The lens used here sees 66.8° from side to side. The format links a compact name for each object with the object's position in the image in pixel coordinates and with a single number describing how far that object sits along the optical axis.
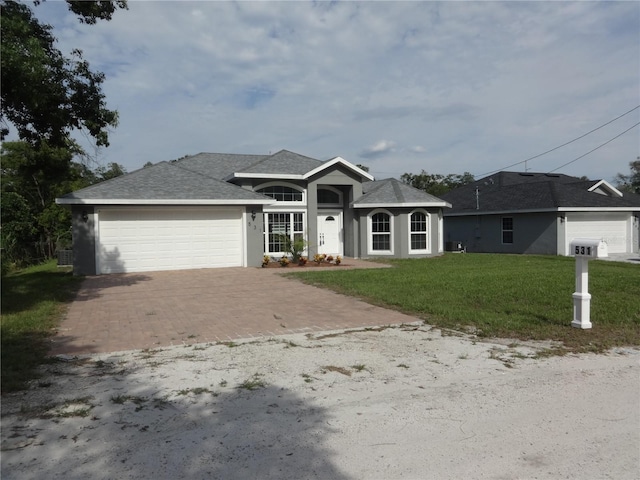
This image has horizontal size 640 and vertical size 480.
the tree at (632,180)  56.84
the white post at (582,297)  7.52
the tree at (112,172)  51.09
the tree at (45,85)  7.62
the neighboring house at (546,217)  24.92
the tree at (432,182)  58.39
